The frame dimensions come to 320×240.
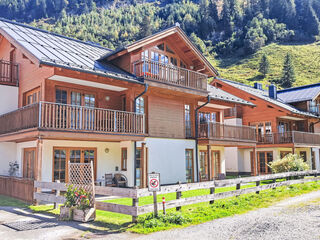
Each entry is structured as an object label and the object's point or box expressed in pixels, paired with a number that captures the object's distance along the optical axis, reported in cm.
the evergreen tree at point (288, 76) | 7831
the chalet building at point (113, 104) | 1425
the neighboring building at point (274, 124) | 2778
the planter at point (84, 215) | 917
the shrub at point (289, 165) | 2000
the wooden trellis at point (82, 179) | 944
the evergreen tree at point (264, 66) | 8538
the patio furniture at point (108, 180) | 1628
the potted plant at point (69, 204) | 948
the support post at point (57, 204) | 1102
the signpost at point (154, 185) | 891
